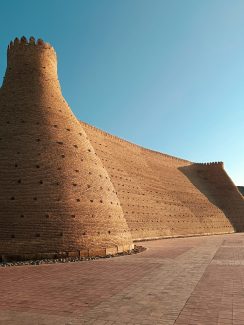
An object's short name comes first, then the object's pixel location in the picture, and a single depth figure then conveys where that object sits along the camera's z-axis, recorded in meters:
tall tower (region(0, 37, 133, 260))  12.78
